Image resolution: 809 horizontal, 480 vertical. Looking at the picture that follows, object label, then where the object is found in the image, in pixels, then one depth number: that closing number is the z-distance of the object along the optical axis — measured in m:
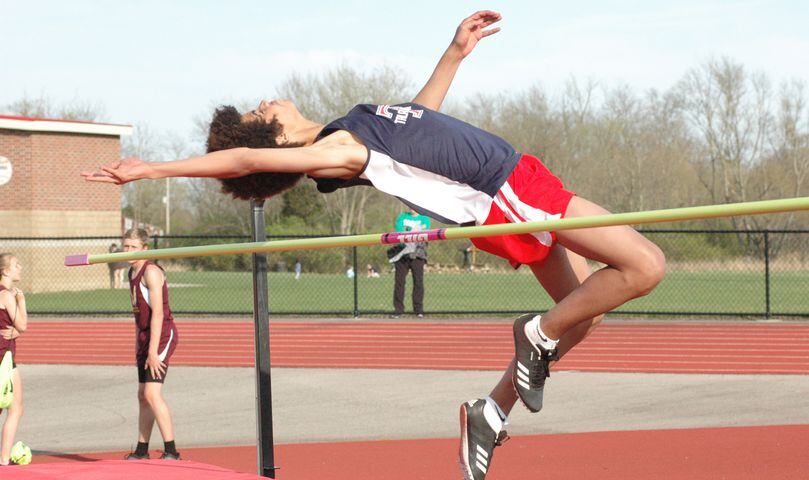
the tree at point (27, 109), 50.88
